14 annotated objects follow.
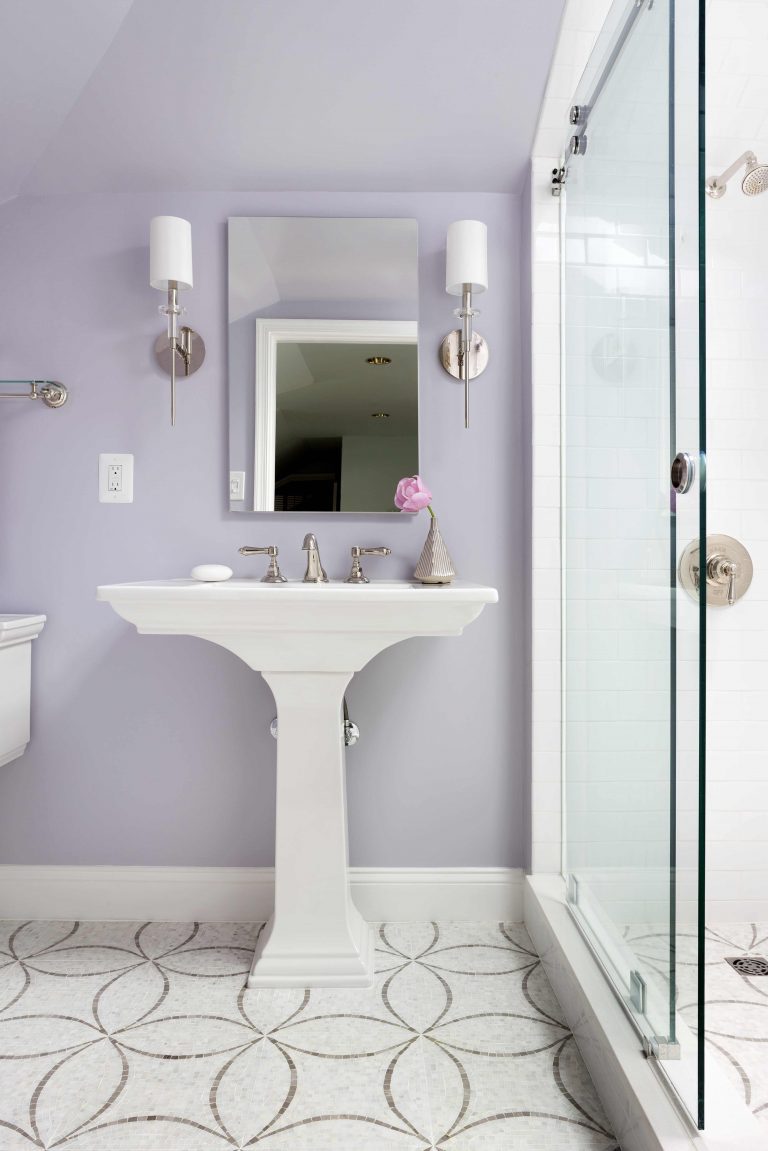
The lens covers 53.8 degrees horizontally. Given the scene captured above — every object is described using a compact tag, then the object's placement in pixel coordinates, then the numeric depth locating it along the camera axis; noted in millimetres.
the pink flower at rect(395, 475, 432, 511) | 1884
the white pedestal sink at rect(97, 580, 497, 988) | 1519
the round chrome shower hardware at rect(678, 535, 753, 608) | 1867
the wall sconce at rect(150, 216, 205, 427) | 1809
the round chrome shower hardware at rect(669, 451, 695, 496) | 1052
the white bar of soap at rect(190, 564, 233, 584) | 1786
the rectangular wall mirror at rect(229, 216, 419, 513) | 1940
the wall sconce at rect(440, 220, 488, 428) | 1831
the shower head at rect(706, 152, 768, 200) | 1646
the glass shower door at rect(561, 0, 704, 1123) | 1066
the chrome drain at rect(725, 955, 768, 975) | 1647
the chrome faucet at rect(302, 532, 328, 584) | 1907
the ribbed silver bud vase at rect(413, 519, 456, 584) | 1855
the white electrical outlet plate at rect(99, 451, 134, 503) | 1970
